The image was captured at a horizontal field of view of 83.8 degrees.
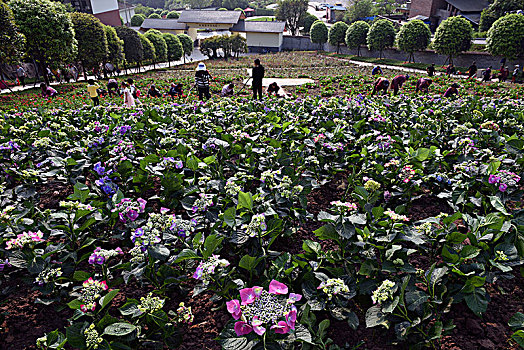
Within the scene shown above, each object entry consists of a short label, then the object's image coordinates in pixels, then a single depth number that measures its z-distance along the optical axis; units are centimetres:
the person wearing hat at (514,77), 1861
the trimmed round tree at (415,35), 2862
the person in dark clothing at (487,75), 1778
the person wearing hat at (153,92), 1296
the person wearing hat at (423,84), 1128
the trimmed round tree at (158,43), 3391
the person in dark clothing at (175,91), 1211
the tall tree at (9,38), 1493
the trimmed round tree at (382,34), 3288
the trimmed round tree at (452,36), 2561
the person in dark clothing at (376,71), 1800
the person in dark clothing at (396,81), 1078
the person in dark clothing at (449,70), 2152
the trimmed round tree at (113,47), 2506
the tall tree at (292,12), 6191
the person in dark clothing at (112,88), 1437
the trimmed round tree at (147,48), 3144
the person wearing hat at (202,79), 1012
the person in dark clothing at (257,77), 962
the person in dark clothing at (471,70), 1906
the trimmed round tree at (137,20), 6438
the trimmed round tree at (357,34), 3675
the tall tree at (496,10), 3506
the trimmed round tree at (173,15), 7188
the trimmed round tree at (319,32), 4711
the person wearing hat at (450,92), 914
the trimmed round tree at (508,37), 2164
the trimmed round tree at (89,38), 2207
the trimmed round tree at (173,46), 3750
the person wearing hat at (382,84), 1059
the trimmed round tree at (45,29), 1692
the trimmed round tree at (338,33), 4116
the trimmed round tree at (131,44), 2909
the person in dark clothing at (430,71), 1892
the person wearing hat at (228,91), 1248
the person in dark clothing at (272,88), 1160
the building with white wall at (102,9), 3603
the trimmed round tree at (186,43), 4128
